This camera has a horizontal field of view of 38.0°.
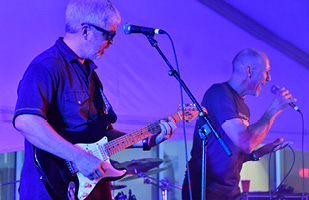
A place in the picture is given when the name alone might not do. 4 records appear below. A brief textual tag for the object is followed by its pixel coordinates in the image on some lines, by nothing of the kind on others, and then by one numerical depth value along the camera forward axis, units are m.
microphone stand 2.38
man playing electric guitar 2.36
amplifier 4.81
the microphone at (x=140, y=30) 2.65
